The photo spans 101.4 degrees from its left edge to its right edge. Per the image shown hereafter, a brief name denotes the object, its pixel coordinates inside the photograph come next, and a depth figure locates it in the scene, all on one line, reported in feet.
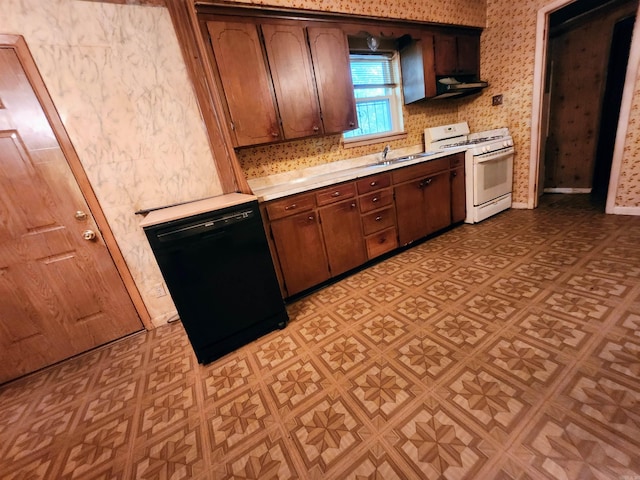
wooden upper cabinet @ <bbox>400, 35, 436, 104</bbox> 9.43
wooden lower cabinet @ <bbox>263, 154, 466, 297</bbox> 6.86
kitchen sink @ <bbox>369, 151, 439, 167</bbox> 9.23
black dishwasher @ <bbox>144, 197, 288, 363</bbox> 4.93
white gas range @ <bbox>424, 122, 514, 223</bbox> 9.71
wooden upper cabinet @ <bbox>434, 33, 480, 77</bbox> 9.77
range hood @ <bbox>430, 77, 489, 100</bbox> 9.82
